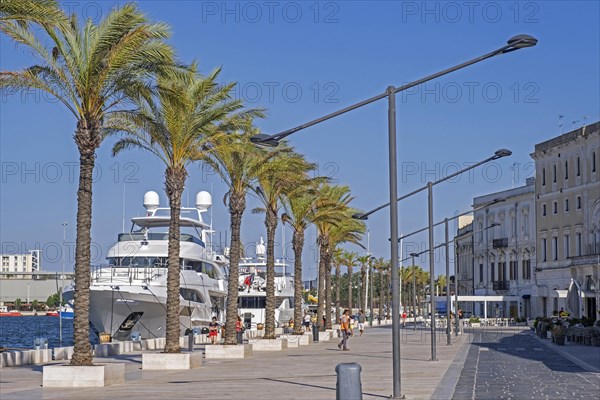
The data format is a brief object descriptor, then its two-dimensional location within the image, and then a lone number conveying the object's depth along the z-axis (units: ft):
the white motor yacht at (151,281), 177.58
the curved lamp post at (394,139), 64.64
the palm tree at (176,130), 103.76
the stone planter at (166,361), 101.14
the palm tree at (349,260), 387.71
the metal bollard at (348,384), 38.70
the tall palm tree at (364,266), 410.33
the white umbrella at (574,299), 188.47
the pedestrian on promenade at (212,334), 164.96
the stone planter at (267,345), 147.13
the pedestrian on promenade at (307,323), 232.41
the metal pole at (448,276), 160.14
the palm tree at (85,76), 80.48
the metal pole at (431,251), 116.15
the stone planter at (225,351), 123.85
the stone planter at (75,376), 77.56
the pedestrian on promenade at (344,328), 144.66
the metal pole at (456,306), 199.18
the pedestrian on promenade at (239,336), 143.23
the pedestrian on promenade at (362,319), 232.16
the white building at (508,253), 318.45
